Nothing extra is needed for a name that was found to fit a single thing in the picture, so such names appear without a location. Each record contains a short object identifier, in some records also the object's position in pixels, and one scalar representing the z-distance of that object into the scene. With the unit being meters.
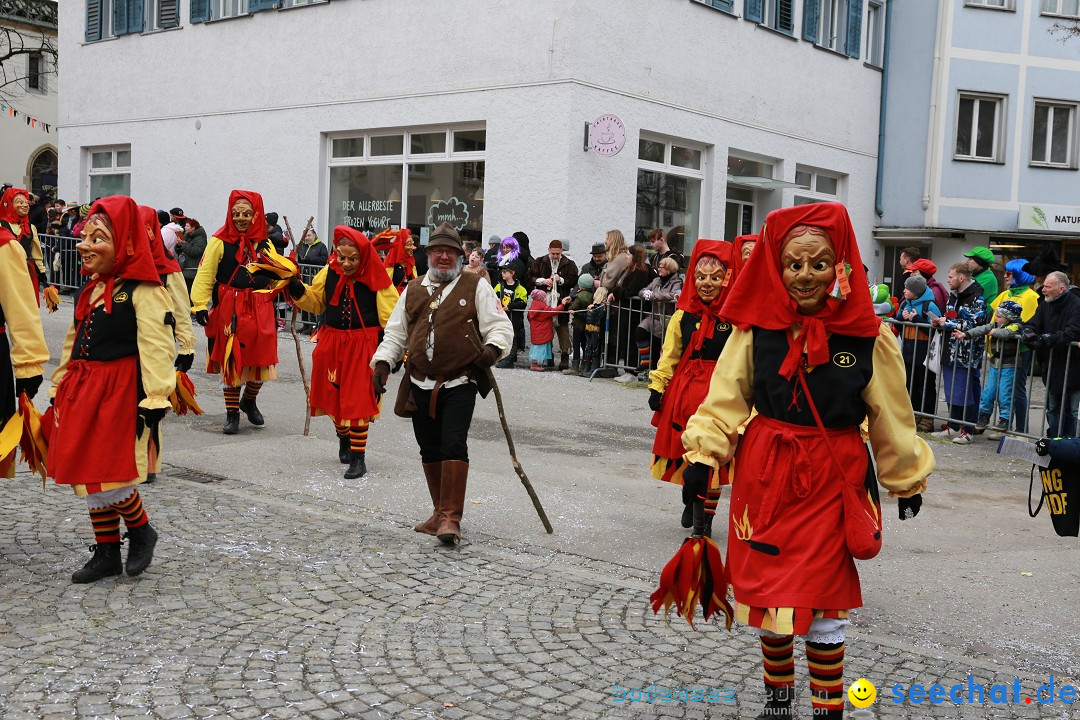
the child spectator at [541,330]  15.49
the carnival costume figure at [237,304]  10.19
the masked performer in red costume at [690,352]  6.97
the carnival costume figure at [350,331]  8.76
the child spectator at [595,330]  14.93
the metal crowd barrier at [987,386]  10.85
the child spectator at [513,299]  15.91
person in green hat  12.62
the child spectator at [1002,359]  11.40
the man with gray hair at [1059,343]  10.52
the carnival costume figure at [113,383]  5.67
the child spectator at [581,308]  15.30
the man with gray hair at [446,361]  6.84
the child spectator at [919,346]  12.18
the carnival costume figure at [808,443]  3.91
